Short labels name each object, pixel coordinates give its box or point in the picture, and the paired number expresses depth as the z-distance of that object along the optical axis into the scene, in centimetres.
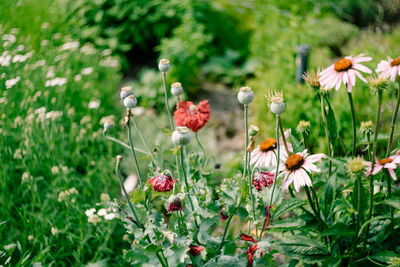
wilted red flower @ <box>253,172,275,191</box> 112
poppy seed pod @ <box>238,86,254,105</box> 97
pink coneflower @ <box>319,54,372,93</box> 107
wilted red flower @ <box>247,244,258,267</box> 110
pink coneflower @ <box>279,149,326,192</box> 102
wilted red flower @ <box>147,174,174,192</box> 104
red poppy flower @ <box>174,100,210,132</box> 126
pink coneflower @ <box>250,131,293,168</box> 113
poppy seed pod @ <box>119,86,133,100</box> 112
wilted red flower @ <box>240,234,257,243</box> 113
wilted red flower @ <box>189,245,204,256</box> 109
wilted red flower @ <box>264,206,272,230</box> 113
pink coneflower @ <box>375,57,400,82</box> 108
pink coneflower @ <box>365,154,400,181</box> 103
